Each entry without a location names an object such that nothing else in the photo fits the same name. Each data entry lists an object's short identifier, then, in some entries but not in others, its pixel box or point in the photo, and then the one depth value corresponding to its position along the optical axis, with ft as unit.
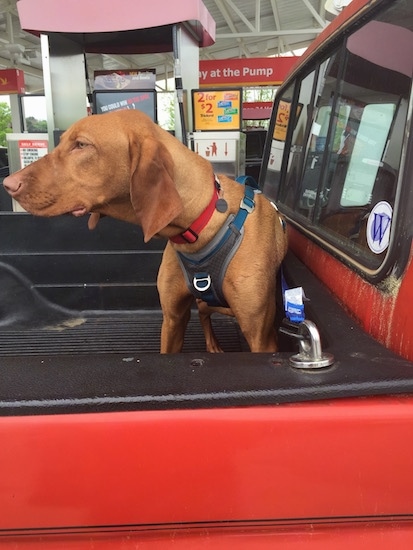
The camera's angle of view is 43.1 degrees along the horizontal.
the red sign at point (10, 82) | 53.57
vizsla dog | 5.42
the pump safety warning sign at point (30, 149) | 16.71
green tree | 102.70
